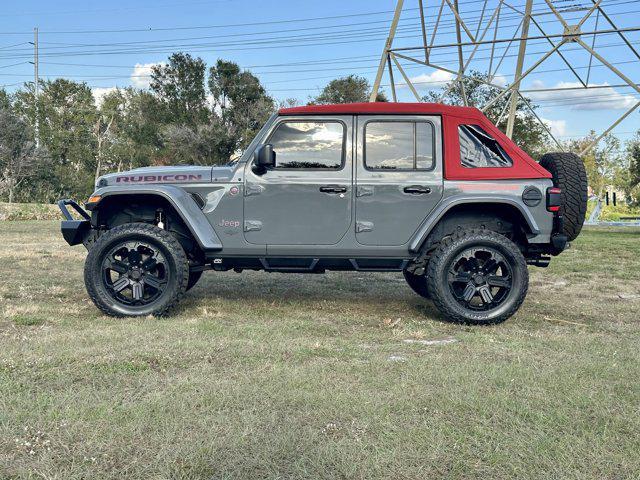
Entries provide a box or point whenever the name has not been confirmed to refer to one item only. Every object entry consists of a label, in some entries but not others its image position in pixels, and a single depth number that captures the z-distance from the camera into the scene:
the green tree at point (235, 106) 40.53
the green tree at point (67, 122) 48.50
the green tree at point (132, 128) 45.95
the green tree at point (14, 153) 34.97
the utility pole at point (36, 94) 48.72
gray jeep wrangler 5.46
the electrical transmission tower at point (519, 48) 14.80
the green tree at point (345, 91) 39.94
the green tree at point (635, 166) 19.39
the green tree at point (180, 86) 44.53
